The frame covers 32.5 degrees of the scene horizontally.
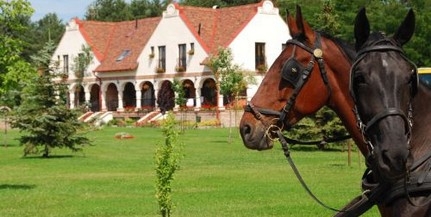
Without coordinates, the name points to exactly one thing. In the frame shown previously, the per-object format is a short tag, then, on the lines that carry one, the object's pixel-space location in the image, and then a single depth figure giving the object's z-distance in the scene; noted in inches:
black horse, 165.9
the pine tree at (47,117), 1154.7
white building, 2492.6
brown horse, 210.8
